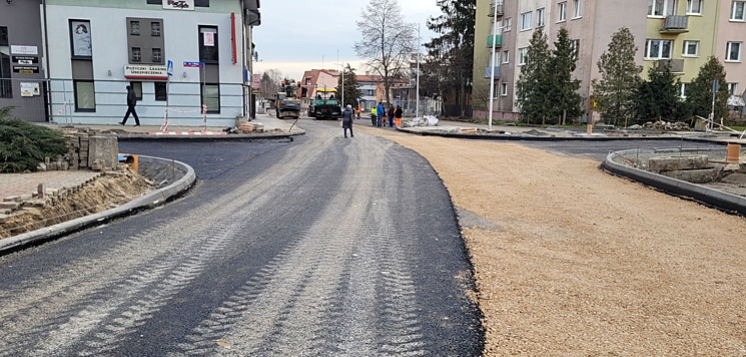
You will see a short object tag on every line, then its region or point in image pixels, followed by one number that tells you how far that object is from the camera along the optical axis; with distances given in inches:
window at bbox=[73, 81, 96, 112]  1032.2
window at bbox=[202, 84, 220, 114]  1068.5
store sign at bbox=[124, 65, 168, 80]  1026.1
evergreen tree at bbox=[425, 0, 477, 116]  2309.3
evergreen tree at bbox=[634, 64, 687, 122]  1363.2
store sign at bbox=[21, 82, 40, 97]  983.0
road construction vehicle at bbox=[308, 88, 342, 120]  1762.1
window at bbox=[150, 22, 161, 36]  1040.8
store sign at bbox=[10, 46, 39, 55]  1026.4
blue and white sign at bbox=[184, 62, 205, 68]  1032.6
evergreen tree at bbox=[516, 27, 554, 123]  1517.0
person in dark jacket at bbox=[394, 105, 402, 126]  1422.2
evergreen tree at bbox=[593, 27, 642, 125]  1392.7
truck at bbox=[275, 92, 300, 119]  1647.4
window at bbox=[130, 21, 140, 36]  1037.2
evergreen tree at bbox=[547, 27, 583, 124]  1491.1
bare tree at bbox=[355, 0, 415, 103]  2261.3
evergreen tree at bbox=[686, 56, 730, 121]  1390.3
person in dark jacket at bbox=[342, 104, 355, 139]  911.0
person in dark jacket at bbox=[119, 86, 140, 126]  930.7
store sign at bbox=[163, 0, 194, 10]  1042.1
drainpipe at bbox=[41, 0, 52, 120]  995.9
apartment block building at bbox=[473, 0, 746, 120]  1581.0
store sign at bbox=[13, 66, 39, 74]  1037.2
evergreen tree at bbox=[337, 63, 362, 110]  2967.5
